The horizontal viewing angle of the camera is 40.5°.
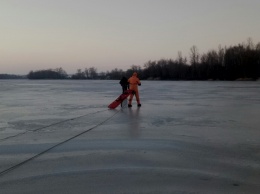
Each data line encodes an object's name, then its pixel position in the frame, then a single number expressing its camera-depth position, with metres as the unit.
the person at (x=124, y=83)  17.83
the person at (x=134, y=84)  15.56
